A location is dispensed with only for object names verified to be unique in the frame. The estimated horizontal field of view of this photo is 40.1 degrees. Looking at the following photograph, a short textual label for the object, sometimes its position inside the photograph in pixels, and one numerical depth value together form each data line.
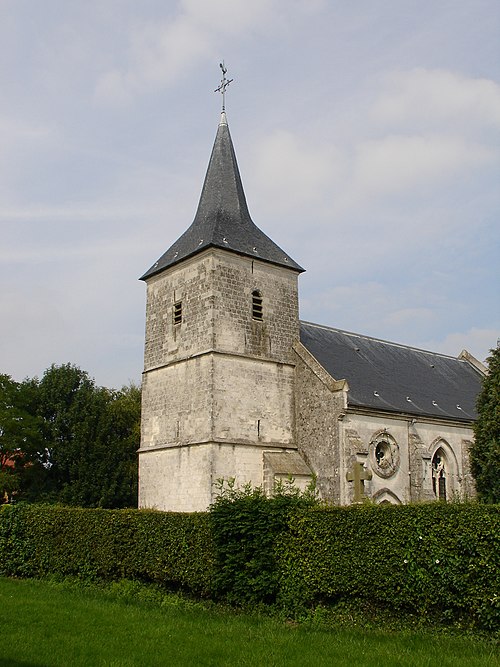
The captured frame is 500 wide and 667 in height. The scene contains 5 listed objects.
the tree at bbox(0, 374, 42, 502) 32.94
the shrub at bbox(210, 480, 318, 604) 12.43
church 22.62
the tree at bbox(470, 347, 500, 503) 17.52
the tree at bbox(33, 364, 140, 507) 34.81
